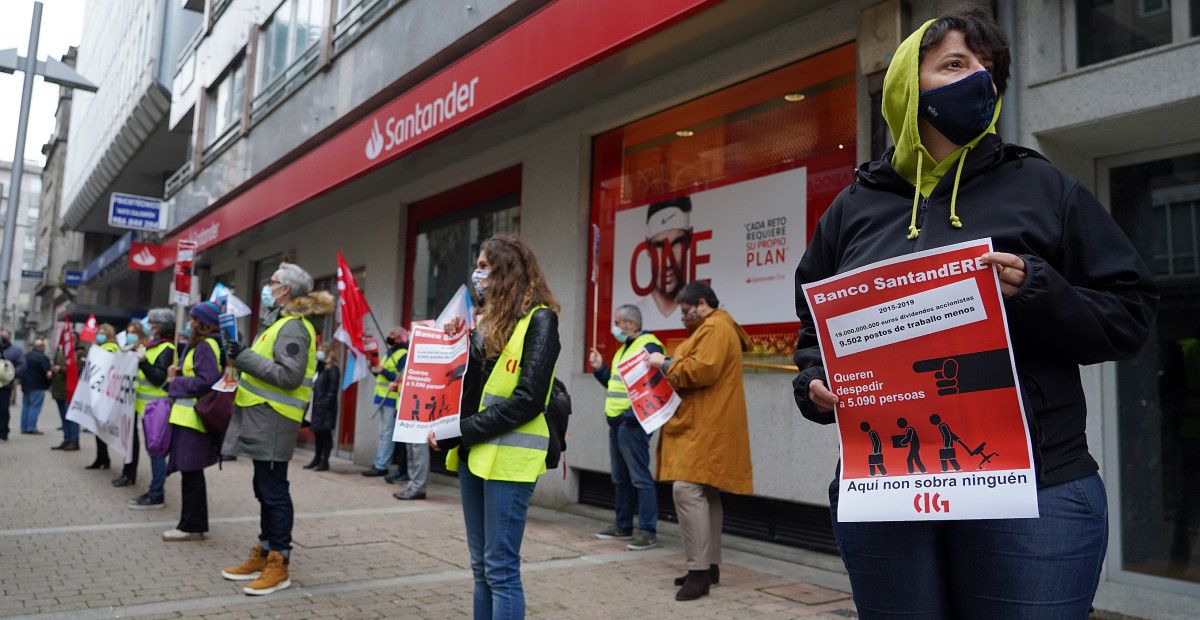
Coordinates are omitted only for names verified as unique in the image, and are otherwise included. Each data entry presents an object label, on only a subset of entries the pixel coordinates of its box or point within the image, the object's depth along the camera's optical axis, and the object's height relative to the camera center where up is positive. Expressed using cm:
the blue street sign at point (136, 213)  1717 +311
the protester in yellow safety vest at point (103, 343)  1104 +29
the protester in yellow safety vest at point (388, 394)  1047 -25
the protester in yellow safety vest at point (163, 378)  843 -8
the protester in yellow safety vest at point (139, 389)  859 -21
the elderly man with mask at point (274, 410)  530 -25
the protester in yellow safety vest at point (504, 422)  349 -18
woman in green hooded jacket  165 +19
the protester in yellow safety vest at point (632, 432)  710 -43
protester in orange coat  557 -37
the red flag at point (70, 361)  1546 +8
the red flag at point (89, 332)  1648 +65
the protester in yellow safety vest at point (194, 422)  648 -40
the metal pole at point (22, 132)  1415 +389
